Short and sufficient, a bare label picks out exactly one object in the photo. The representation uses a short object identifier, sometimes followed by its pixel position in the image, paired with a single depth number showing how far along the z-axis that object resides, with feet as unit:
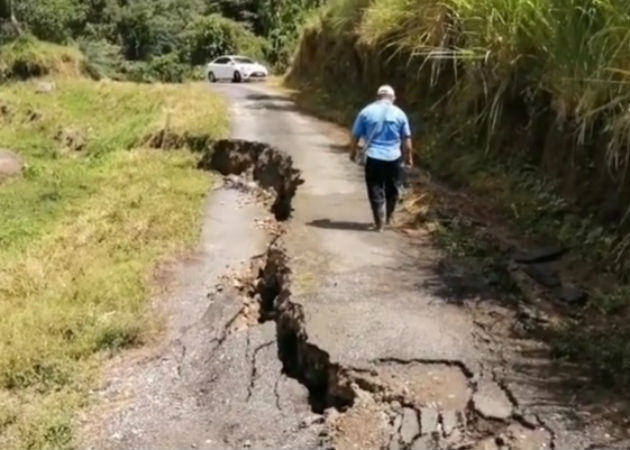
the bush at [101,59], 115.24
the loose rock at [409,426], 18.35
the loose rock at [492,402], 18.53
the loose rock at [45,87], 91.81
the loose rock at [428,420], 18.48
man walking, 31.32
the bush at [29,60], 102.42
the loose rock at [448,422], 18.28
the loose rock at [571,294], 23.67
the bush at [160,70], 131.23
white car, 126.11
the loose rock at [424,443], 17.95
